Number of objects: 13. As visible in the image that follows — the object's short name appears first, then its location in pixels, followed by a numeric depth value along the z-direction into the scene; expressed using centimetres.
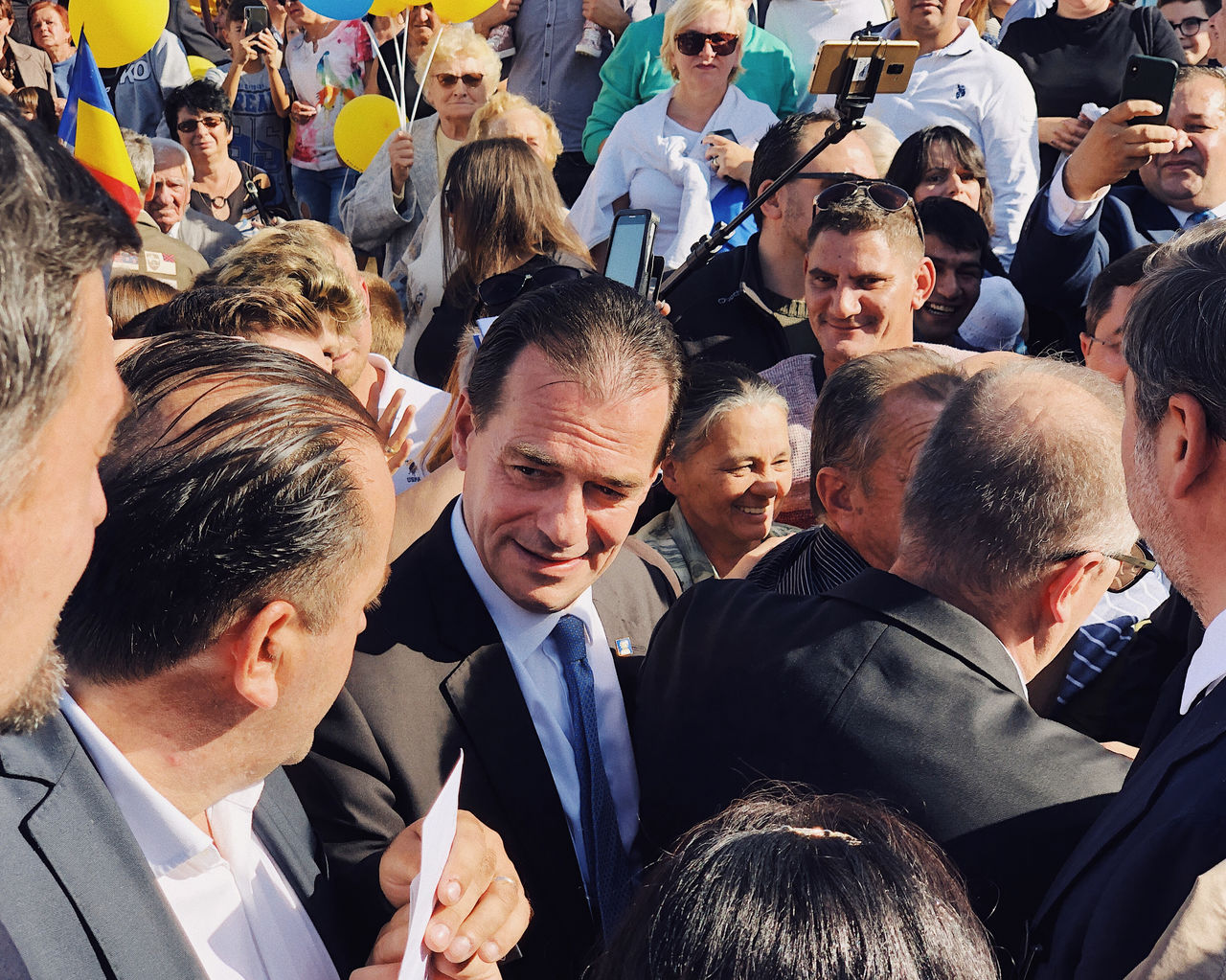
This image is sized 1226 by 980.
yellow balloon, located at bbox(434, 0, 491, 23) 627
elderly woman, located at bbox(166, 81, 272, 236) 749
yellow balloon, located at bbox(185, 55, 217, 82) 916
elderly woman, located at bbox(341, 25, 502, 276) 609
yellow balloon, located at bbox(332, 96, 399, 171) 688
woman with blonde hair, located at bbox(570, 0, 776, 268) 539
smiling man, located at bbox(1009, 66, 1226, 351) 391
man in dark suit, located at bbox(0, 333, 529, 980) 130
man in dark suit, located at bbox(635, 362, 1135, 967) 177
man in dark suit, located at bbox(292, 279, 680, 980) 198
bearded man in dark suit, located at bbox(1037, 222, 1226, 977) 139
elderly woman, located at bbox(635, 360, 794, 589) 337
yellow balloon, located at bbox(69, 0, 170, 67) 562
